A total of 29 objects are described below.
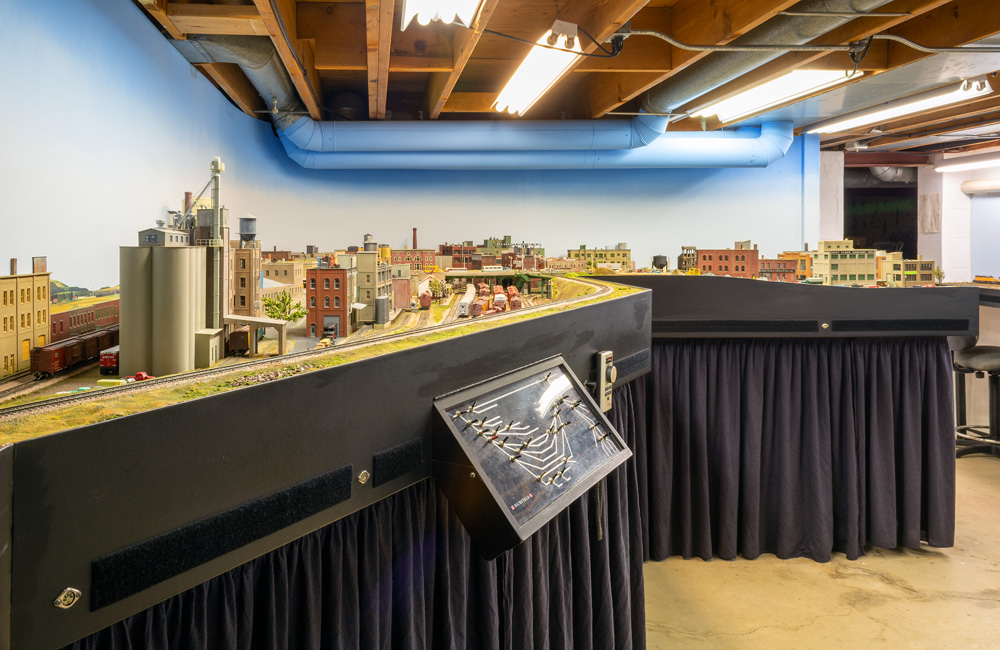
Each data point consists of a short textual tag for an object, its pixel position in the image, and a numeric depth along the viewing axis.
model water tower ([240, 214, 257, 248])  1.75
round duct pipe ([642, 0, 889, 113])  3.34
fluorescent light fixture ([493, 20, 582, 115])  3.42
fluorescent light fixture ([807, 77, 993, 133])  4.55
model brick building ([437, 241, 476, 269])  6.41
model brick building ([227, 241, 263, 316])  1.63
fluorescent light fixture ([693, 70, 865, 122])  4.37
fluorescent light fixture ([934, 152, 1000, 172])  8.67
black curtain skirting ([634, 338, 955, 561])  2.82
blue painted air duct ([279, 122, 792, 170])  6.59
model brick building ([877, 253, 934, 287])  4.66
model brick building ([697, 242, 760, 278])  5.59
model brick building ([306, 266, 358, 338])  1.77
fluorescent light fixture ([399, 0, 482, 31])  2.81
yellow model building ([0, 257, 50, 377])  1.16
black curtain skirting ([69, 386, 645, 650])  0.78
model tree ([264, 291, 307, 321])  1.74
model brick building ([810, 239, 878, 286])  4.02
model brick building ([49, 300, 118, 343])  1.35
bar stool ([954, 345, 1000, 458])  4.11
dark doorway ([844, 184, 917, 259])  9.49
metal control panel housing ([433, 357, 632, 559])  0.96
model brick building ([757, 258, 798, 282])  5.57
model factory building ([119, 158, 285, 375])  1.17
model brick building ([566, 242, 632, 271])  7.02
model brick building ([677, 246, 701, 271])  5.73
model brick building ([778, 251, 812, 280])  6.12
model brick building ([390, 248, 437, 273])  5.12
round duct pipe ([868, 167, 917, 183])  9.40
